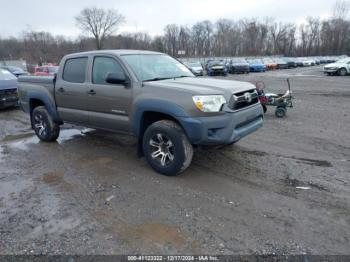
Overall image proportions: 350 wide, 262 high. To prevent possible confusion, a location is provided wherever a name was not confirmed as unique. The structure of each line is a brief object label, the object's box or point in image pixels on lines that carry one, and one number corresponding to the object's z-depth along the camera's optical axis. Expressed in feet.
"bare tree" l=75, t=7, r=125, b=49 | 298.97
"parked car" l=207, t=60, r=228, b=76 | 89.71
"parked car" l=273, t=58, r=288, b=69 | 142.49
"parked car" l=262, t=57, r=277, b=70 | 134.37
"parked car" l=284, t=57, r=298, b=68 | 149.79
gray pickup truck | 12.43
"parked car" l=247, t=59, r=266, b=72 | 112.88
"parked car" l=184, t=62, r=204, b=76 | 86.32
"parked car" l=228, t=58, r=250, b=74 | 99.66
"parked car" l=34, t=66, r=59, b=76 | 62.55
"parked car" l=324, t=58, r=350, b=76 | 81.97
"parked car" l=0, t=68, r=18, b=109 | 34.81
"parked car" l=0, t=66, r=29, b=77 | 70.00
